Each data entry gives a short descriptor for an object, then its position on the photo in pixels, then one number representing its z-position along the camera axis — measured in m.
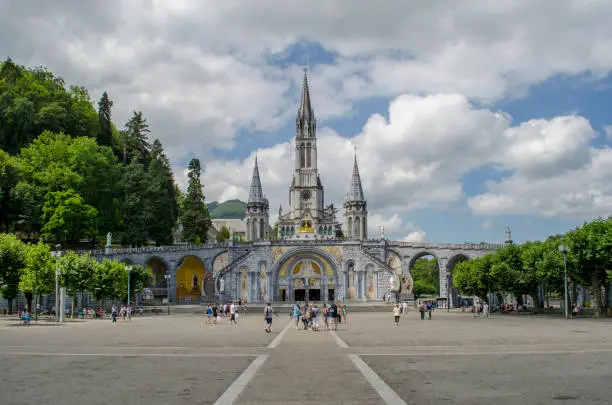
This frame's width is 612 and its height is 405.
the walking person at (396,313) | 34.35
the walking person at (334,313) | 33.23
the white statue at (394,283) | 71.00
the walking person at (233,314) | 38.23
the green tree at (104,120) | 84.50
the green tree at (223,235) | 130.76
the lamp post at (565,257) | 38.28
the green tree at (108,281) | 46.25
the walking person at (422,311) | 42.03
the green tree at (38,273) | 41.91
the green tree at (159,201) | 74.56
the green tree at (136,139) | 84.38
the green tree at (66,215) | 62.22
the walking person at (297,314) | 34.56
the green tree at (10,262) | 43.73
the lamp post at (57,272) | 40.00
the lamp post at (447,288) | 78.79
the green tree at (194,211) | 89.81
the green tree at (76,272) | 43.25
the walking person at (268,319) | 29.76
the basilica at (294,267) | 74.31
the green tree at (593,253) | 37.69
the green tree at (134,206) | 72.94
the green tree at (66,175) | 64.75
